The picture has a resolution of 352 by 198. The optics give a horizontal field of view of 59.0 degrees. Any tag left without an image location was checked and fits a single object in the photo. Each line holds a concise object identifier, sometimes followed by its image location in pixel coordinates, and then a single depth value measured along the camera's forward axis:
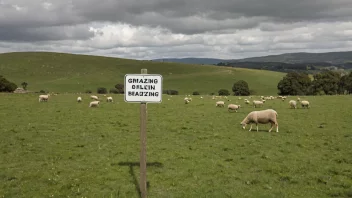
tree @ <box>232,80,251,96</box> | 97.09
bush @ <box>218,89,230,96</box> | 102.30
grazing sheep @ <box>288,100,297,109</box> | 40.39
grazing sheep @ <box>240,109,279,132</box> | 23.06
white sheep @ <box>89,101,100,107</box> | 40.82
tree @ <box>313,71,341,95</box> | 87.75
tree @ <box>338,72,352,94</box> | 89.62
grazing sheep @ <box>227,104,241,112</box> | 36.50
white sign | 9.35
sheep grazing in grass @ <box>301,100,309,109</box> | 41.00
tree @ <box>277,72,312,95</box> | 86.81
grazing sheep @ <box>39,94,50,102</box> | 46.47
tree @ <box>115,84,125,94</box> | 93.67
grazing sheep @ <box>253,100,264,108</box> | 42.33
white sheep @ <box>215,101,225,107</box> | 43.20
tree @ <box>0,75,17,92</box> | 66.69
